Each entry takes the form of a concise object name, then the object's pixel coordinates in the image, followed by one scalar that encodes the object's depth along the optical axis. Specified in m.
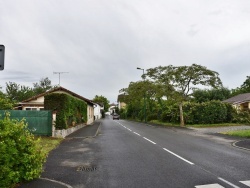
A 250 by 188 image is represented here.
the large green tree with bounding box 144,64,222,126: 22.61
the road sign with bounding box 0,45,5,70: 3.86
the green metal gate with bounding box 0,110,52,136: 13.09
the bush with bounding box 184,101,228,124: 24.04
